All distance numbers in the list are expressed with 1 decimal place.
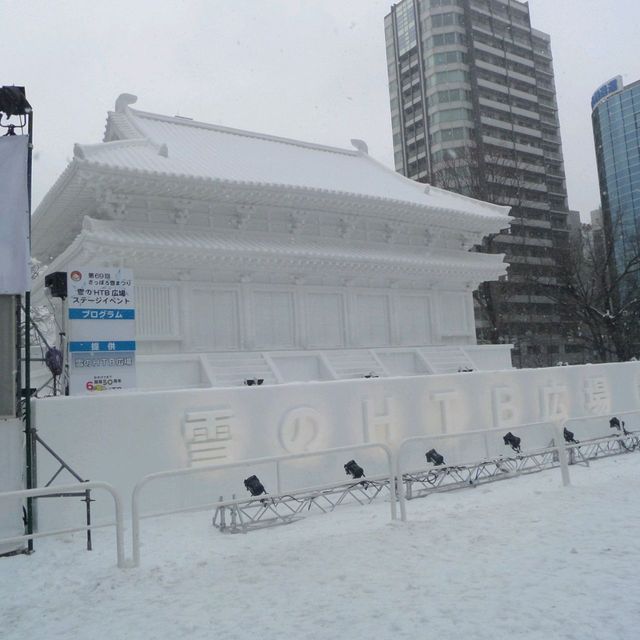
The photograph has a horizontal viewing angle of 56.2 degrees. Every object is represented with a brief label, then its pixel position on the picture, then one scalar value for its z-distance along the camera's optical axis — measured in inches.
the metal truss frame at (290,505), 282.8
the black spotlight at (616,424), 507.7
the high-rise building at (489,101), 2249.0
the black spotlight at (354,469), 346.9
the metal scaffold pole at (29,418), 255.7
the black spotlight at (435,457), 372.5
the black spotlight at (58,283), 335.0
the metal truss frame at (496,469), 354.0
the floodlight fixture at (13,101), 266.1
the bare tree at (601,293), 1119.0
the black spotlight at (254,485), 304.8
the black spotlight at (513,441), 426.3
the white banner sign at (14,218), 254.8
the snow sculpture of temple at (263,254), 515.5
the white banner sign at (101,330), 311.0
